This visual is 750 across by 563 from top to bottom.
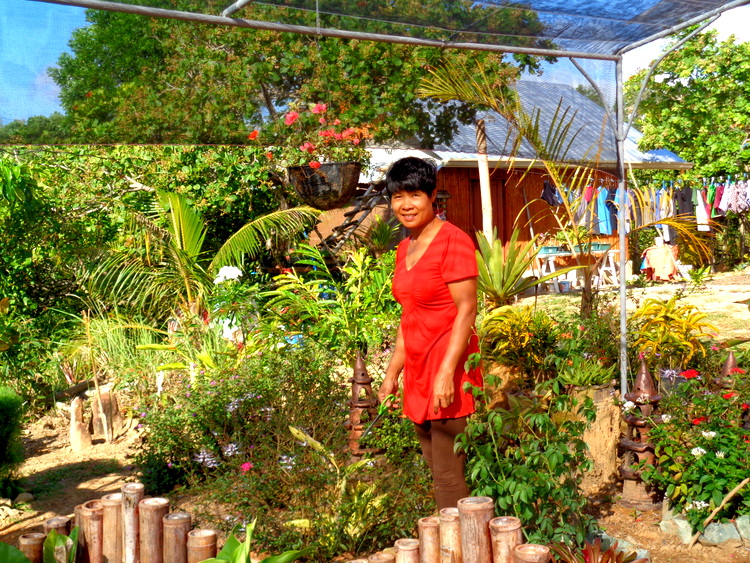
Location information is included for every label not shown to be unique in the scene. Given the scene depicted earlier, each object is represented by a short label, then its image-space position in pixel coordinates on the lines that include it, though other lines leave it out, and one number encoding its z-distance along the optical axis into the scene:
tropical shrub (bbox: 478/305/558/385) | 5.40
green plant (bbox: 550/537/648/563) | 2.90
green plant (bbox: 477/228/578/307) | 6.36
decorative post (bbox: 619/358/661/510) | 4.13
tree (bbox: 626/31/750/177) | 18.30
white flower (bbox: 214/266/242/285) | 6.94
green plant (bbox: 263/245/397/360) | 6.15
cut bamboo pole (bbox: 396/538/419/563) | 2.65
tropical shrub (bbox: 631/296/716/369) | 5.41
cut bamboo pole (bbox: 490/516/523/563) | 2.55
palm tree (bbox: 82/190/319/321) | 7.71
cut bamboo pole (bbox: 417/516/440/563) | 2.71
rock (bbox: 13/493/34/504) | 4.82
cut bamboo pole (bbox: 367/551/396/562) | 2.60
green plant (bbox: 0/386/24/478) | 4.70
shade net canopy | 3.40
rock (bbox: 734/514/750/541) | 3.60
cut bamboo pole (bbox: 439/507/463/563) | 2.69
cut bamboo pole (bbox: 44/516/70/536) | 2.88
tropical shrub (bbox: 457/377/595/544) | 2.95
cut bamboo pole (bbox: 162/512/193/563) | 2.82
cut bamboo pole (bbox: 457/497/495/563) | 2.61
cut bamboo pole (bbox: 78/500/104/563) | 2.94
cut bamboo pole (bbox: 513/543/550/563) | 2.41
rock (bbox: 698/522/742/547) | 3.62
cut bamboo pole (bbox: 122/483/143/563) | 2.91
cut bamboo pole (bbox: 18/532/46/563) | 2.81
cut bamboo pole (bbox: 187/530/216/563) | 2.73
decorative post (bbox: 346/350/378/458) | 4.46
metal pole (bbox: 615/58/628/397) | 4.68
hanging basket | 6.70
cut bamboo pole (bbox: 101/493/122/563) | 2.93
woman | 3.08
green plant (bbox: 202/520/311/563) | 2.59
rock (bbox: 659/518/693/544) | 3.70
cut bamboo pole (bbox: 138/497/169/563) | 2.87
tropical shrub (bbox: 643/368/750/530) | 3.64
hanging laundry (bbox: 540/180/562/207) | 14.48
